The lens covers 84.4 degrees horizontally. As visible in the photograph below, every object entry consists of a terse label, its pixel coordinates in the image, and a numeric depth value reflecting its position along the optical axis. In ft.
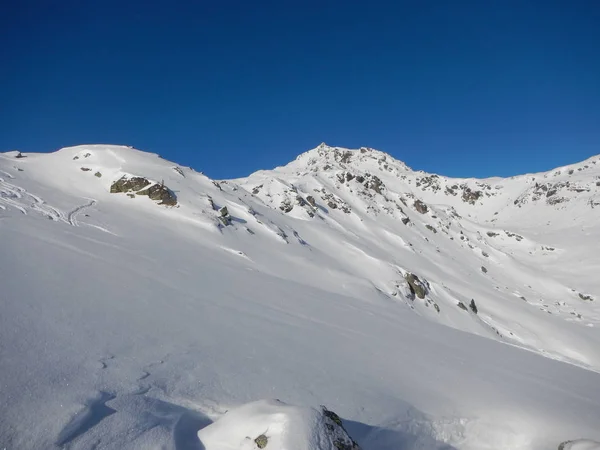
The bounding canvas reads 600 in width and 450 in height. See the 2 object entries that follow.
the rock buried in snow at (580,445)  21.82
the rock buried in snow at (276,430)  15.21
